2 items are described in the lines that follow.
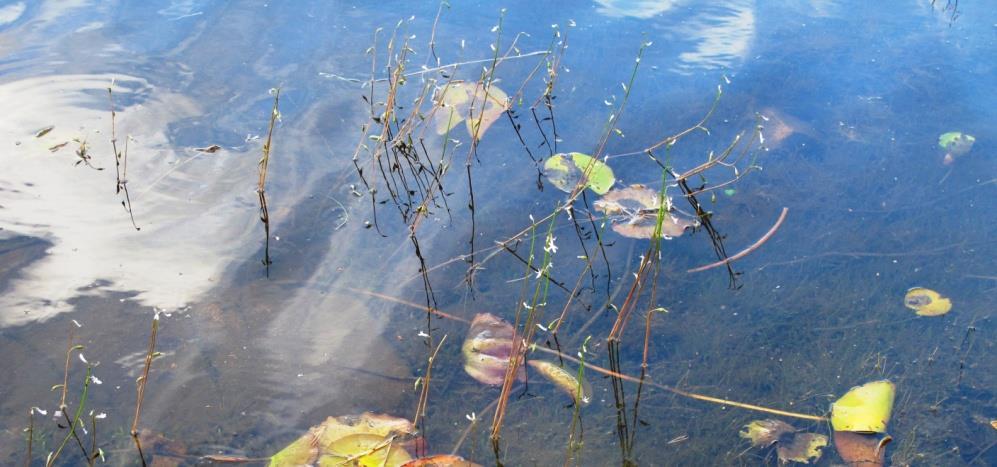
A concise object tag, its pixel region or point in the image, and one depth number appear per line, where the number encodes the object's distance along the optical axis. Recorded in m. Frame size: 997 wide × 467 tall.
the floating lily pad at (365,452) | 1.59
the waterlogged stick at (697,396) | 1.74
